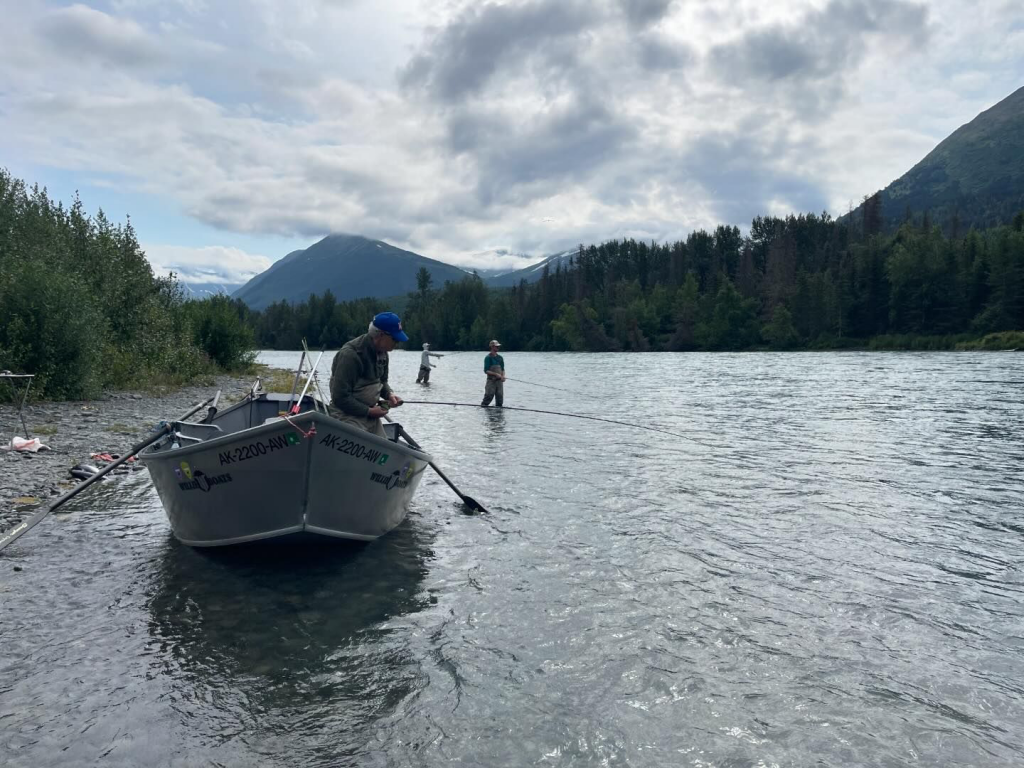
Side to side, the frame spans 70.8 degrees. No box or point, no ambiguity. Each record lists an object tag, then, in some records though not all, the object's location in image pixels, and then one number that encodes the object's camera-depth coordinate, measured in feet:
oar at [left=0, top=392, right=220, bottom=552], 34.39
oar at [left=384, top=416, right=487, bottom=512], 42.22
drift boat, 28.09
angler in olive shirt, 34.60
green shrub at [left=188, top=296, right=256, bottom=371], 180.86
